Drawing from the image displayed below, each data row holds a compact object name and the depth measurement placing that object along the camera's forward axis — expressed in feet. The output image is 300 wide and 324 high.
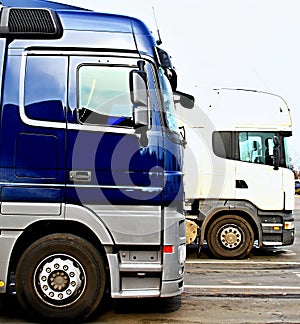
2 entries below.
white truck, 79.82
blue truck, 44.09
